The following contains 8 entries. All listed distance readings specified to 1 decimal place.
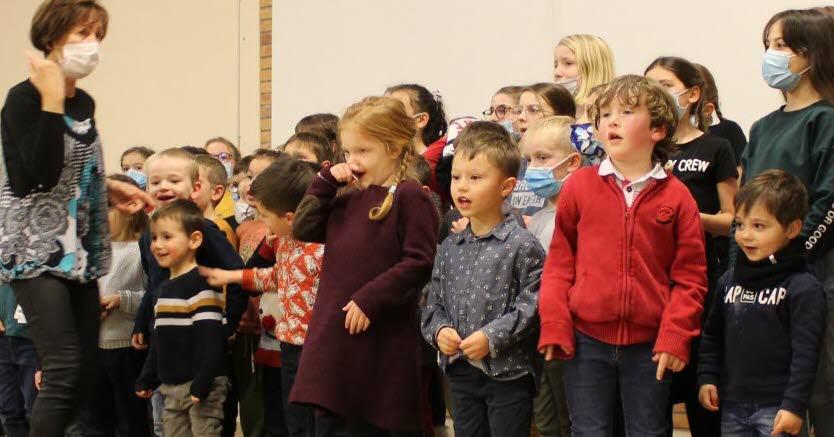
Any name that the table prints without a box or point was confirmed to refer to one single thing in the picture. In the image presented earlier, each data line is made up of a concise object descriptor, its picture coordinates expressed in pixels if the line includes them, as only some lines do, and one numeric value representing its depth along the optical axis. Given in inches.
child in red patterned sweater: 186.7
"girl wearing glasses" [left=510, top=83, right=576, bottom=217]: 205.0
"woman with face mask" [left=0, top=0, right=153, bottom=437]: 153.3
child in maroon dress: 159.0
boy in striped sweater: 203.6
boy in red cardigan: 142.9
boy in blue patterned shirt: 151.3
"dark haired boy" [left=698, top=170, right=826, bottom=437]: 143.8
